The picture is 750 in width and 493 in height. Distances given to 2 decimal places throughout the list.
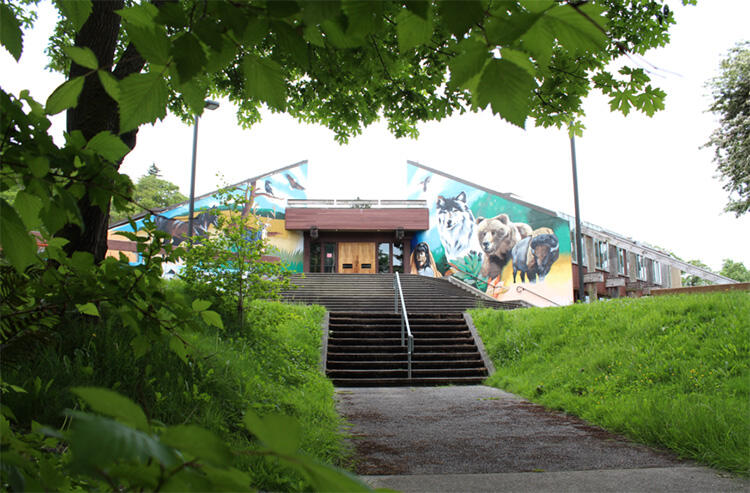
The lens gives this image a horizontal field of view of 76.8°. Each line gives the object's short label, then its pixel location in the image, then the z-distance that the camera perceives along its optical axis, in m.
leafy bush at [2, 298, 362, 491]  2.66
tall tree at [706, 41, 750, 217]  12.72
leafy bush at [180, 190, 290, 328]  6.48
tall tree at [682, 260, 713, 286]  23.44
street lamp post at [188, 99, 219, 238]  13.02
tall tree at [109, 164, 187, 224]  34.58
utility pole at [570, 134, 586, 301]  13.32
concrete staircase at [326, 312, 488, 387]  8.44
